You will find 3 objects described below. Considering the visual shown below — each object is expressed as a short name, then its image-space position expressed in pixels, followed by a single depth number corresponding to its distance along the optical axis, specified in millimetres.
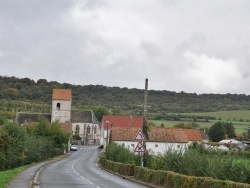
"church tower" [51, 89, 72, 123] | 148625
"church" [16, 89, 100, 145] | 148750
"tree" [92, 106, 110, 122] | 176400
